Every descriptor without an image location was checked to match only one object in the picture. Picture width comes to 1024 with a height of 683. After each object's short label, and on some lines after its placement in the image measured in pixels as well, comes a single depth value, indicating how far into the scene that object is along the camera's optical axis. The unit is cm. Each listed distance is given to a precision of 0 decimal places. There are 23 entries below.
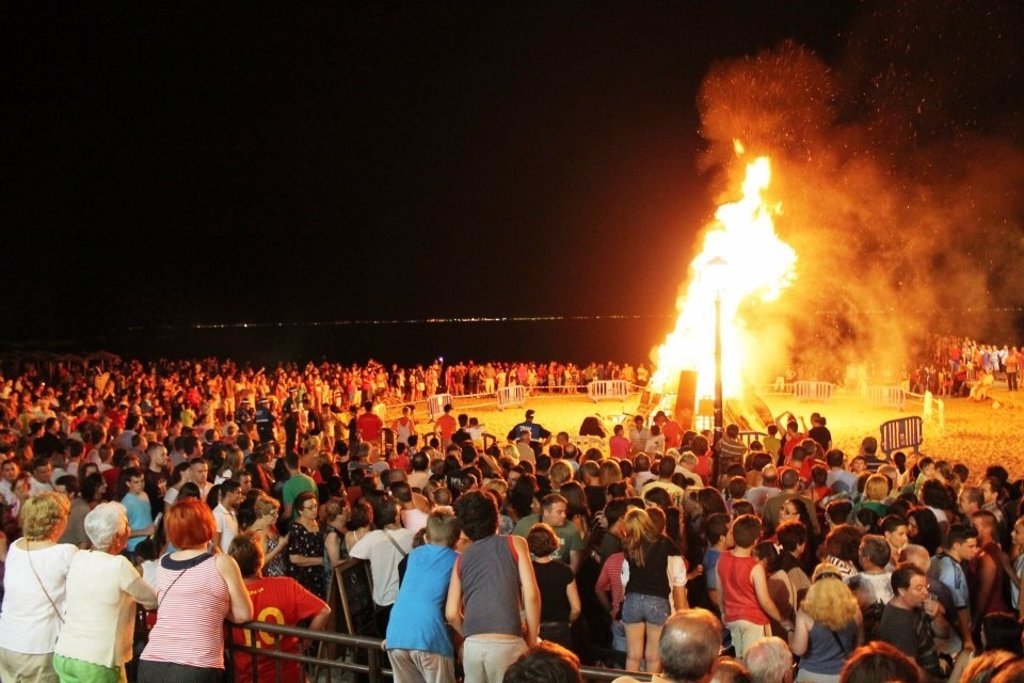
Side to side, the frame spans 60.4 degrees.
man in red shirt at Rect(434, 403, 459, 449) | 1664
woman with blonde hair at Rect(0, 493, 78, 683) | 501
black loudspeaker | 2056
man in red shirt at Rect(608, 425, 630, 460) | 1397
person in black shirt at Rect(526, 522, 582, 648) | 582
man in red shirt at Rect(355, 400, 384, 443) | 1622
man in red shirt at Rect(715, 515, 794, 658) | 598
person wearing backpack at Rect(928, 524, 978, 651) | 629
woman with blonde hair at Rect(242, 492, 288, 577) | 689
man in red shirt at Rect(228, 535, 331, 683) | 524
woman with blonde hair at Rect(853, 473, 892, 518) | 832
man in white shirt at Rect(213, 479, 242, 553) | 780
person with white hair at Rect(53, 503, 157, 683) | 470
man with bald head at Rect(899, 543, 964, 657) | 588
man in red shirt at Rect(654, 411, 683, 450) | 1590
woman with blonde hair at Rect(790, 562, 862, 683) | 530
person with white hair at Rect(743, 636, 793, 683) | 382
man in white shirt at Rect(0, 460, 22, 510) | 977
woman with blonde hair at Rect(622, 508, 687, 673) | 625
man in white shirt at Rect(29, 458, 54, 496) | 987
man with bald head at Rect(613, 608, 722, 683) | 351
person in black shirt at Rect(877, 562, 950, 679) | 531
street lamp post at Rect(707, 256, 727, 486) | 1415
